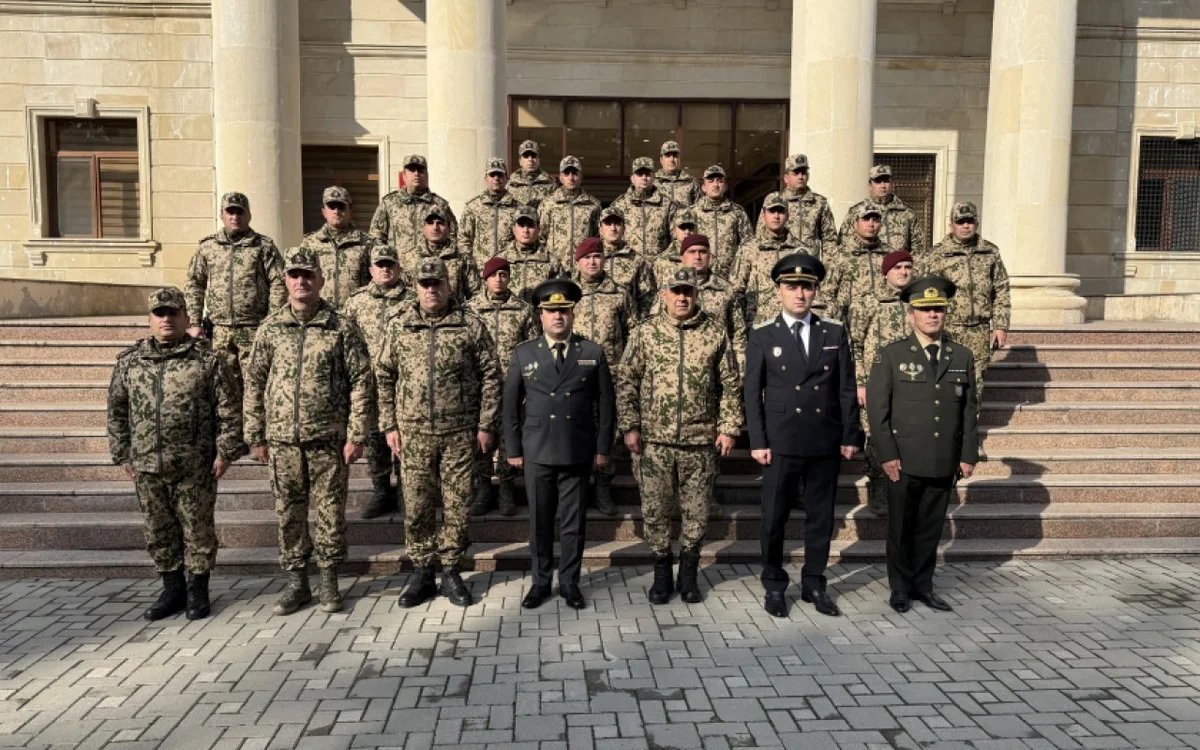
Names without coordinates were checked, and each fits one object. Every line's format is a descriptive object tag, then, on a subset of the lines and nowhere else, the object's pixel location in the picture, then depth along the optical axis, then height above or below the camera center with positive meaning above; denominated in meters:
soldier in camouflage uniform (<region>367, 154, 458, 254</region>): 8.17 +0.96
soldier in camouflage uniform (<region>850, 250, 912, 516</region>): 6.50 -0.08
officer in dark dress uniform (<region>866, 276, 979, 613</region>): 5.30 -0.77
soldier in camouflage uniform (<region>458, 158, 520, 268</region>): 8.15 +0.97
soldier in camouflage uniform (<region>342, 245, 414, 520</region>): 6.45 -0.03
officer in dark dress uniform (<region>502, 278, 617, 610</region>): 5.36 -0.78
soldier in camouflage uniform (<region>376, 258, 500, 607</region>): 5.42 -0.71
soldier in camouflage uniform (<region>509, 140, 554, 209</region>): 8.54 +1.47
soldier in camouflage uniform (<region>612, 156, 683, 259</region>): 8.30 +1.03
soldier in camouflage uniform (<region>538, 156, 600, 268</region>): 8.16 +0.99
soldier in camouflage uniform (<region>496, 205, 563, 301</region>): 7.05 +0.48
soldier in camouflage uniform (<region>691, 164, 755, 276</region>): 8.29 +0.94
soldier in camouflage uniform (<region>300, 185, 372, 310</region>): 7.50 +0.51
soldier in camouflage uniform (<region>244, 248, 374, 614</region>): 5.24 -0.72
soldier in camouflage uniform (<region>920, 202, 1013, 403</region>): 7.51 +0.23
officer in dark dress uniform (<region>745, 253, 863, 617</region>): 5.22 -0.67
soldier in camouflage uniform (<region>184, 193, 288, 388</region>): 7.08 +0.25
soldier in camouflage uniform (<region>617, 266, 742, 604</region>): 5.41 -0.72
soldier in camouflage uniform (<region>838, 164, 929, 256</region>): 8.03 +1.01
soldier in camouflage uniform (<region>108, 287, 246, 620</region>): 5.16 -0.87
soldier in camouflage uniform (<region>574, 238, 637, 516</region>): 6.65 -0.04
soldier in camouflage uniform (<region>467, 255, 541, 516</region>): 6.46 -0.11
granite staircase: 6.32 -1.54
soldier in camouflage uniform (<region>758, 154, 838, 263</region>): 8.37 +1.03
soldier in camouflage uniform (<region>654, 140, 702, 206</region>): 8.76 +1.47
